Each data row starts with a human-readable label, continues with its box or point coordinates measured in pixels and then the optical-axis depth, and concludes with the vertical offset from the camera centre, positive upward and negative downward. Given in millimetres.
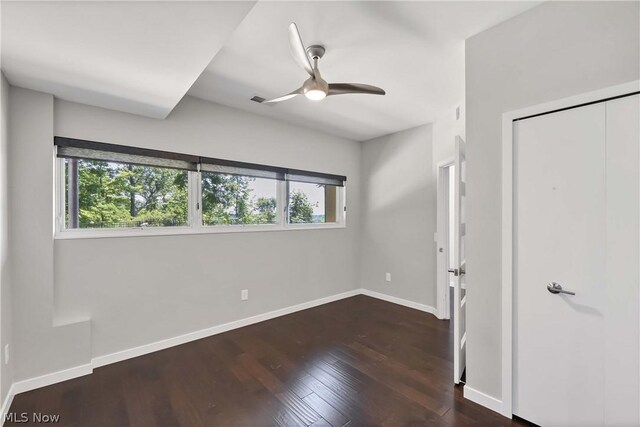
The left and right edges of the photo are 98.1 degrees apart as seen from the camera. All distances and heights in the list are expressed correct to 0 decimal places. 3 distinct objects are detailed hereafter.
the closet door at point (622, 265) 1422 -279
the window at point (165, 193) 2445 +219
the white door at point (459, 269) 2168 -468
